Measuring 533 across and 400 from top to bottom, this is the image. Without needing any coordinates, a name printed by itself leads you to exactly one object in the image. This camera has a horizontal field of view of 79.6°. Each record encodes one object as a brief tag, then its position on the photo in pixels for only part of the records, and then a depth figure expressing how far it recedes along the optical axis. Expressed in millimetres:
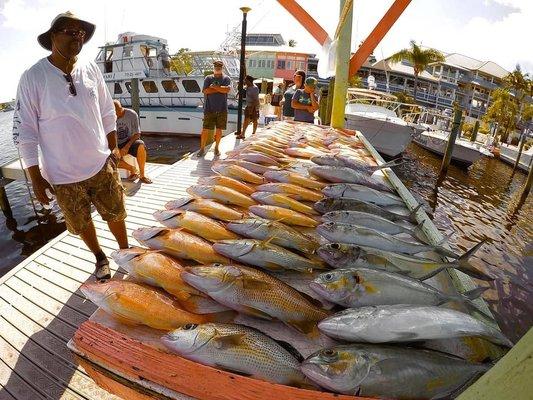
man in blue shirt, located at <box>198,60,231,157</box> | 6852
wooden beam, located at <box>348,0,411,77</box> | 6012
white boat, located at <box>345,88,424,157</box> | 15734
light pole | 9152
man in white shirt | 2344
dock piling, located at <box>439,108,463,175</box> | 16562
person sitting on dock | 5715
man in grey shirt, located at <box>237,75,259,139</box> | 9641
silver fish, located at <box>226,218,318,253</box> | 2312
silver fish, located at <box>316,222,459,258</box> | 2379
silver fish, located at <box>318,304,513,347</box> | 1463
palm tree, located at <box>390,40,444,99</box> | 40000
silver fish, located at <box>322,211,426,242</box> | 2697
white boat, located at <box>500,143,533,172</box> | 21225
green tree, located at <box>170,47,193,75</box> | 21062
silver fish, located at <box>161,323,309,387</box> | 1396
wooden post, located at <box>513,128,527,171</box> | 20156
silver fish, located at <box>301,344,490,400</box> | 1285
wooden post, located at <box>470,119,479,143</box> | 25362
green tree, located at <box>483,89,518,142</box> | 28453
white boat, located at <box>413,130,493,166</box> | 19016
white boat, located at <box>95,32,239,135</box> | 19781
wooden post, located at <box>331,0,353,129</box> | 6870
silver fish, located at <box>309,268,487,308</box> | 1719
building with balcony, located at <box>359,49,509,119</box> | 46094
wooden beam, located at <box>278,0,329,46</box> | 7050
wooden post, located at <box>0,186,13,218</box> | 8523
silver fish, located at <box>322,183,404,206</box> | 3338
